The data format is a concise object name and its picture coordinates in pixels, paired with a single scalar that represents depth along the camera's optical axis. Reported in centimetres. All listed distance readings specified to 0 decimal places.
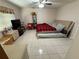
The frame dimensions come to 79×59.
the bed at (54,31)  296
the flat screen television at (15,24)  351
